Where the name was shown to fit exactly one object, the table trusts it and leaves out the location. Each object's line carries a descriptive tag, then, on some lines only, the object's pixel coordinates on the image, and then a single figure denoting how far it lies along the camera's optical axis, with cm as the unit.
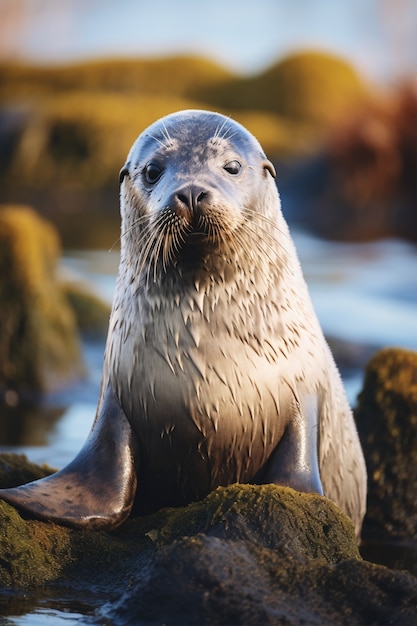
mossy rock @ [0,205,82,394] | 2433
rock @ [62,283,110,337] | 2953
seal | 1288
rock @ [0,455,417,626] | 1041
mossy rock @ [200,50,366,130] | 9369
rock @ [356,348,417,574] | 1600
